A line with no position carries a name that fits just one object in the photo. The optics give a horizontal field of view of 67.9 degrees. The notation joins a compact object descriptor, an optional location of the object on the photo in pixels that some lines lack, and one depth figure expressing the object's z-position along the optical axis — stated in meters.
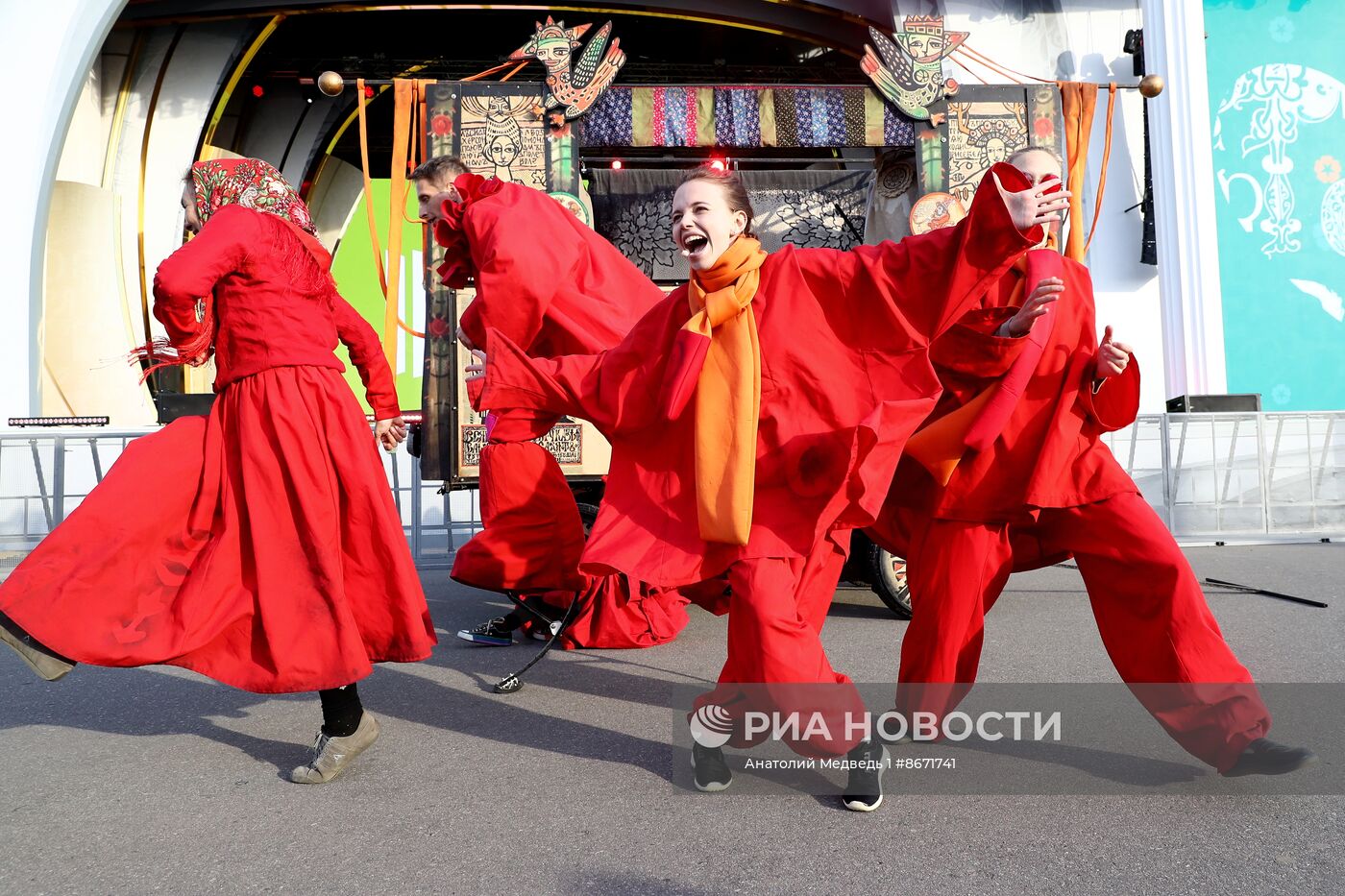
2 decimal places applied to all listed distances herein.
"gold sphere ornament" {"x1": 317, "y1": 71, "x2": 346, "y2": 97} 6.03
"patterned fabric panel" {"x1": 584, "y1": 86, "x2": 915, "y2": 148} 6.92
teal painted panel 9.59
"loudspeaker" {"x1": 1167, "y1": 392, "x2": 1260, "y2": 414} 7.19
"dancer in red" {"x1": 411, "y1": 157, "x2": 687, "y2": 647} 3.47
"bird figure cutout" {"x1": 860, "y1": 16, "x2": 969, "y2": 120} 6.65
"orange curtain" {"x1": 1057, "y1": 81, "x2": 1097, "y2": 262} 6.66
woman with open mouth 2.09
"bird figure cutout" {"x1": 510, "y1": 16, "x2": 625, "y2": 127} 6.29
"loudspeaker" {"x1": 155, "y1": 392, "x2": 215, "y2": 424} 6.47
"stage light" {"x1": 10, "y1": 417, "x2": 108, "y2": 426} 7.39
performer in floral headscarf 2.30
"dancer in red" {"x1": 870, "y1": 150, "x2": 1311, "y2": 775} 2.20
